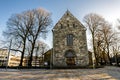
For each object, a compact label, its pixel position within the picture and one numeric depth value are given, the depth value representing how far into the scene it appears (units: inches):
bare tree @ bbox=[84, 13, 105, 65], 850.7
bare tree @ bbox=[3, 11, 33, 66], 713.3
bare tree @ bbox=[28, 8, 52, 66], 740.6
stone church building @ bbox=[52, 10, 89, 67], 650.4
